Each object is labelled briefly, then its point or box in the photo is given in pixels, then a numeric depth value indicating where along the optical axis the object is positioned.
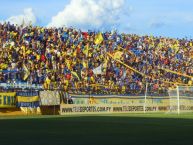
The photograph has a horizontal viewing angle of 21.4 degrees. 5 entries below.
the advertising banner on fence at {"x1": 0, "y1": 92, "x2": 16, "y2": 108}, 37.50
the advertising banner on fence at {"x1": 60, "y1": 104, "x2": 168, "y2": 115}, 39.75
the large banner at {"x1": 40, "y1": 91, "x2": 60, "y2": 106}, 39.66
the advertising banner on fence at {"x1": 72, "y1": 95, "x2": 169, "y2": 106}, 43.06
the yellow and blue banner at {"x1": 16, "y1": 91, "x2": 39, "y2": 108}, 38.84
